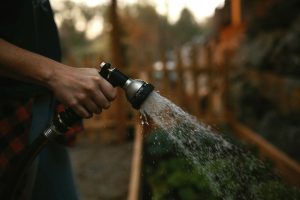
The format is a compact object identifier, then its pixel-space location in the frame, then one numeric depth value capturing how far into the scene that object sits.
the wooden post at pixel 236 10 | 9.30
